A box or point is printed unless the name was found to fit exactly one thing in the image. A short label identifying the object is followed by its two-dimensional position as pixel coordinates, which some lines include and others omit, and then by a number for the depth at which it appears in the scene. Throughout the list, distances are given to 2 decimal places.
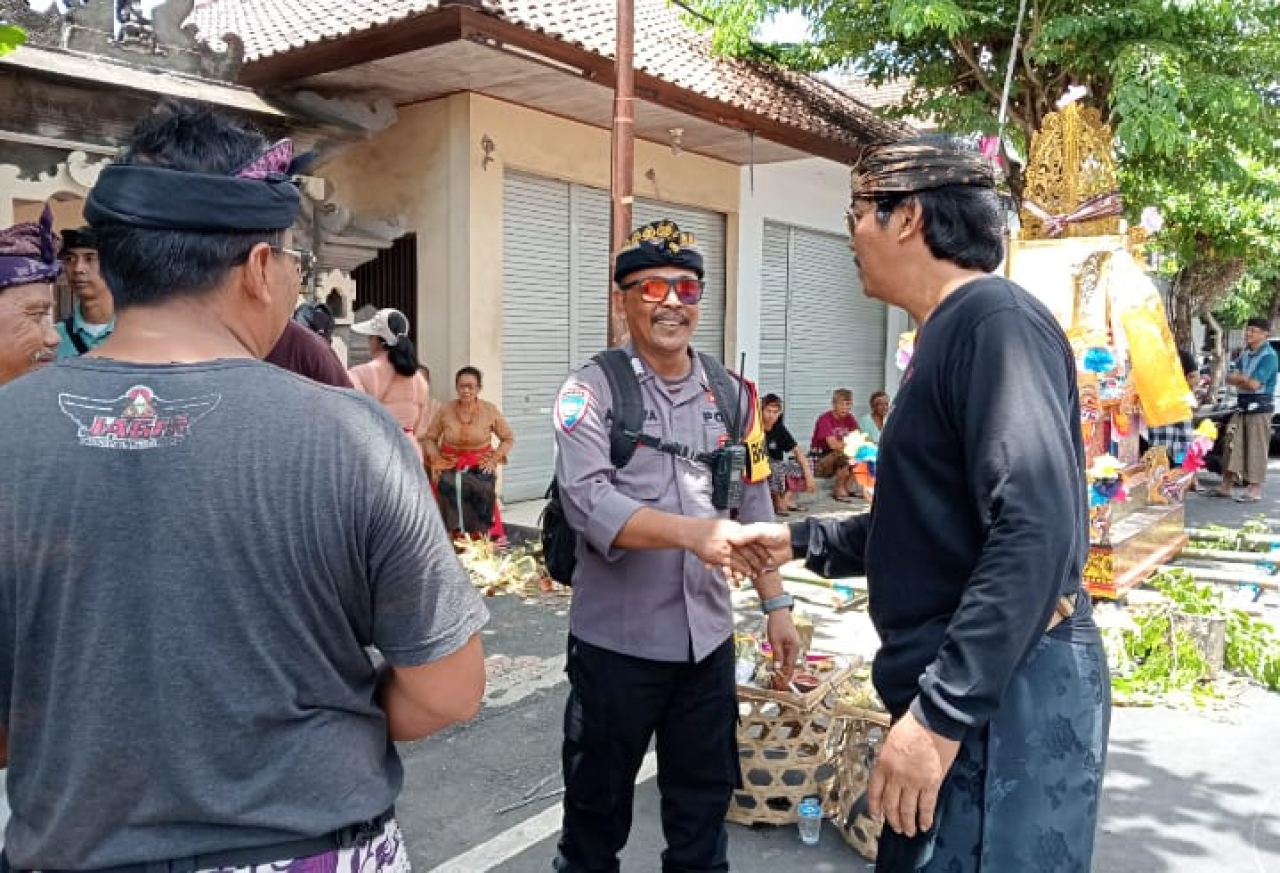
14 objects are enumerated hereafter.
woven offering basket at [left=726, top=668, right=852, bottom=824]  3.15
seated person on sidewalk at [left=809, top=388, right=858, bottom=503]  10.45
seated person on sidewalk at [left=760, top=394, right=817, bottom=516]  9.44
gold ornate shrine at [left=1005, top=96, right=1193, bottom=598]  5.61
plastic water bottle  3.12
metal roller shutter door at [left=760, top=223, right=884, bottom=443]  12.14
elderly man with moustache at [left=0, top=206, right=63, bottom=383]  2.53
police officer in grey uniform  2.38
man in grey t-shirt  1.09
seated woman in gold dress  7.47
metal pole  5.36
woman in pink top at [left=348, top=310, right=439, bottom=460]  6.11
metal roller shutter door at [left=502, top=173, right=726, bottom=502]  8.92
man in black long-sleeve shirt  1.51
